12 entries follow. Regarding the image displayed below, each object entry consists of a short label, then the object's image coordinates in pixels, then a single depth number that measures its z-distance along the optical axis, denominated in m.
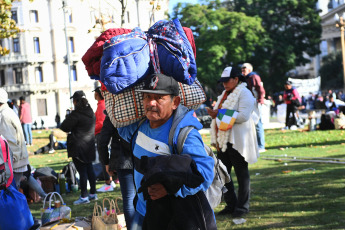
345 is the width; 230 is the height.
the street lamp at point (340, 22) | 27.93
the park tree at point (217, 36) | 46.59
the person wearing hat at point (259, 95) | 12.71
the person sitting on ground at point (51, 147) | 19.27
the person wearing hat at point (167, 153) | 3.14
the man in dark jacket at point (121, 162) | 5.14
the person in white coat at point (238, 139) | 6.62
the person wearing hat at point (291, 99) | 18.27
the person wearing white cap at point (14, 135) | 6.85
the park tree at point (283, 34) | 50.38
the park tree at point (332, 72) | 75.44
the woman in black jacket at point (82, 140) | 8.38
